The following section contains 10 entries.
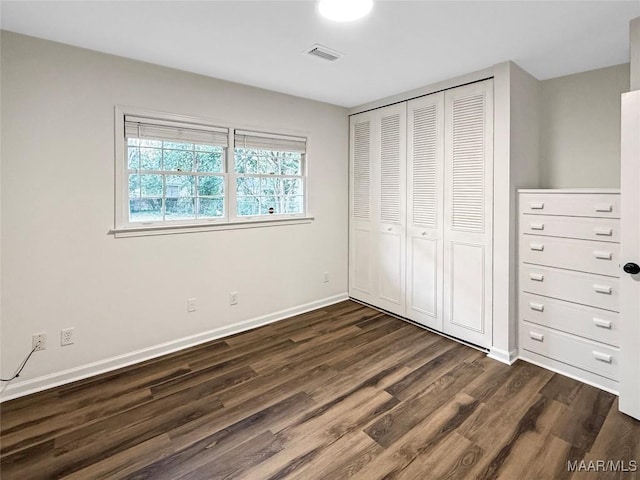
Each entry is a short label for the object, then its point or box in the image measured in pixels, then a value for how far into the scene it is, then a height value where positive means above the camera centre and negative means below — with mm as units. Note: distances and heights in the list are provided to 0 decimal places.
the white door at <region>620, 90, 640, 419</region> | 2051 -120
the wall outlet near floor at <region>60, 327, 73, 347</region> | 2527 -757
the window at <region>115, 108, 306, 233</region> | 2826 +599
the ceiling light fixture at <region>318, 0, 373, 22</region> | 1931 +1330
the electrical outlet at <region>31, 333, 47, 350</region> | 2418 -756
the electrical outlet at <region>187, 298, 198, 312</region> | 3145 -649
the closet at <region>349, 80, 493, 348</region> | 3027 +270
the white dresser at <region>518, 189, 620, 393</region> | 2420 -366
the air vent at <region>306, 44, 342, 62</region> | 2518 +1405
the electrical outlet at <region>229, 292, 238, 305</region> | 3420 -636
